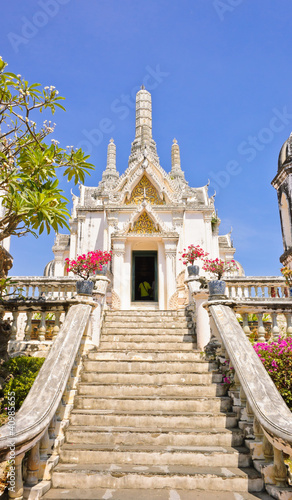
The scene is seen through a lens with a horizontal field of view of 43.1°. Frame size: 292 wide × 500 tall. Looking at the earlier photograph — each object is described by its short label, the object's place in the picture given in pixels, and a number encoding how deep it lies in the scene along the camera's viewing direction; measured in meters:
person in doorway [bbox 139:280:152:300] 18.48
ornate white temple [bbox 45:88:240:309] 14.02
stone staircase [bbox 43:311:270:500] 4.03
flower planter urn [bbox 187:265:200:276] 9.33
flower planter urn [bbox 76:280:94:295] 6.97
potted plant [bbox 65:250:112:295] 9.81
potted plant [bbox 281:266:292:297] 9.54
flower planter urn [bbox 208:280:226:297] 6.75
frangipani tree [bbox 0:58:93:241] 5.52
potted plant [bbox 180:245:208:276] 10.82
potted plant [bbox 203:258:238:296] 6.75
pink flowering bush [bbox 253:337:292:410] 5.18
